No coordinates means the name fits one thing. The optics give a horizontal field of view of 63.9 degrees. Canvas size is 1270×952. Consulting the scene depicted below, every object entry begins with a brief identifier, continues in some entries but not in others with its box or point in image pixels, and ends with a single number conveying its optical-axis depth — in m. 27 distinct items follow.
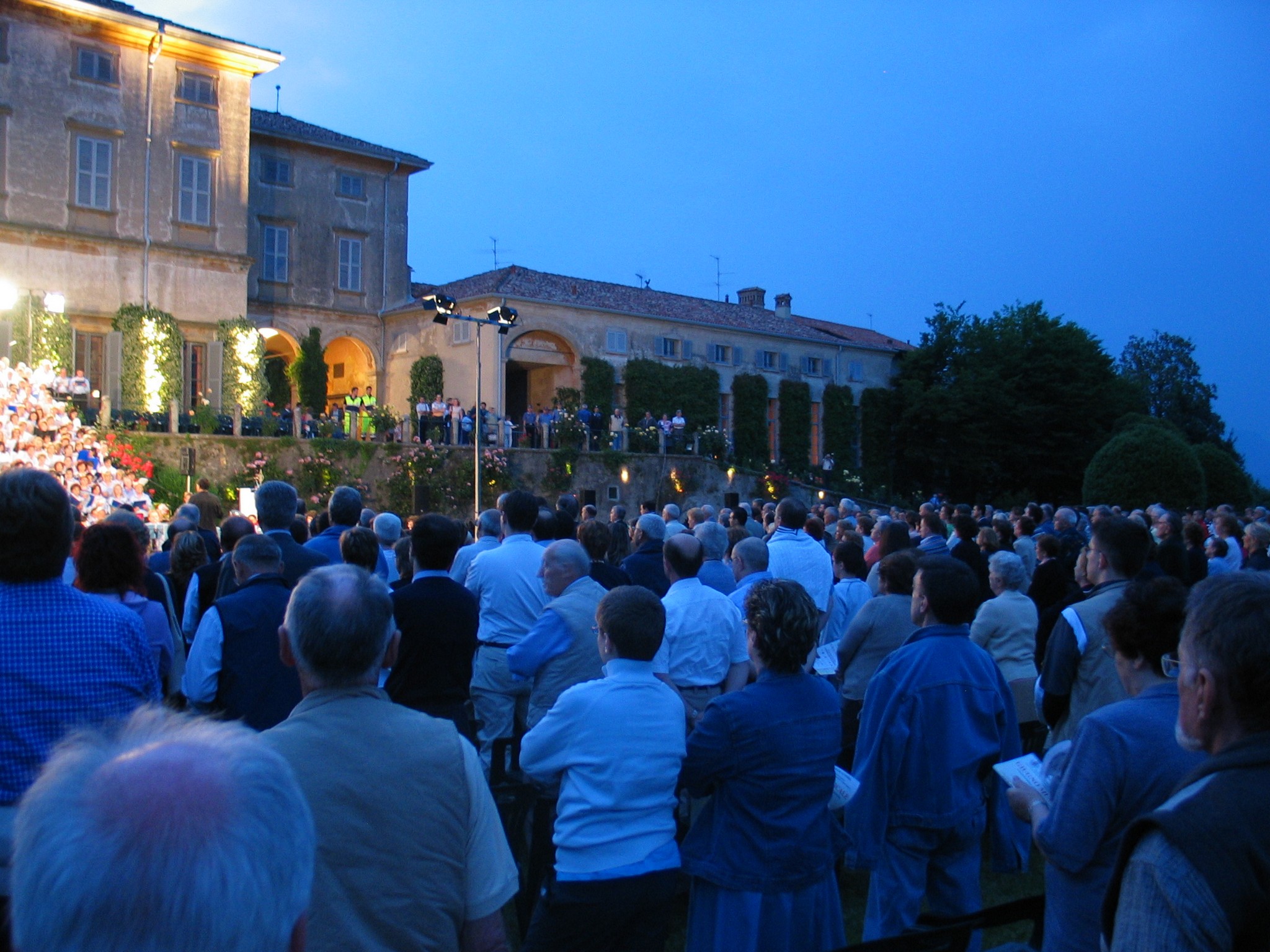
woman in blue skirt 3.35
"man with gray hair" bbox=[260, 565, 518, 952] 2.13
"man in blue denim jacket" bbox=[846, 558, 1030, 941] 3.80
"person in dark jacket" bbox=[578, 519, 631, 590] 6.66
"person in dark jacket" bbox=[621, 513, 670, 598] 7.03
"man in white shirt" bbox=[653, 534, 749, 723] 5.12
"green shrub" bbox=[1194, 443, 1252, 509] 32.56
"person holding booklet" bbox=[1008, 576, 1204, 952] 2.44
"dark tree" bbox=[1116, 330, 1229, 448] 62.09
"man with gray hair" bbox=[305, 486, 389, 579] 6.45
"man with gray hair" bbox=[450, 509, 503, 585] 7.84
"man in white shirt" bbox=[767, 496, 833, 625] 7.49
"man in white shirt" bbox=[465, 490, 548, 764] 5.96
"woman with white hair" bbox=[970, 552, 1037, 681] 6.09
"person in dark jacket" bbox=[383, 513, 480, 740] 4.61
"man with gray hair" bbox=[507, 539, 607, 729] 4.76
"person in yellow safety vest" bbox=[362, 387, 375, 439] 25.41
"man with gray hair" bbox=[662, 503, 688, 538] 11.75
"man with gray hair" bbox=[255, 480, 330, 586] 5.36
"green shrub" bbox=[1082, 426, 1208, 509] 27.42
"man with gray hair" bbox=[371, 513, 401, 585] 7.46
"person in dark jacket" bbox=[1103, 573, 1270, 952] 1.55
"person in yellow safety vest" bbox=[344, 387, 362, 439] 25.30
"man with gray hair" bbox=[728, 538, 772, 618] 6.39
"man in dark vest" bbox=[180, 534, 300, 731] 3.95
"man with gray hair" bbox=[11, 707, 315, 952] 0.99
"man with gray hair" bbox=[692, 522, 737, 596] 7.38
